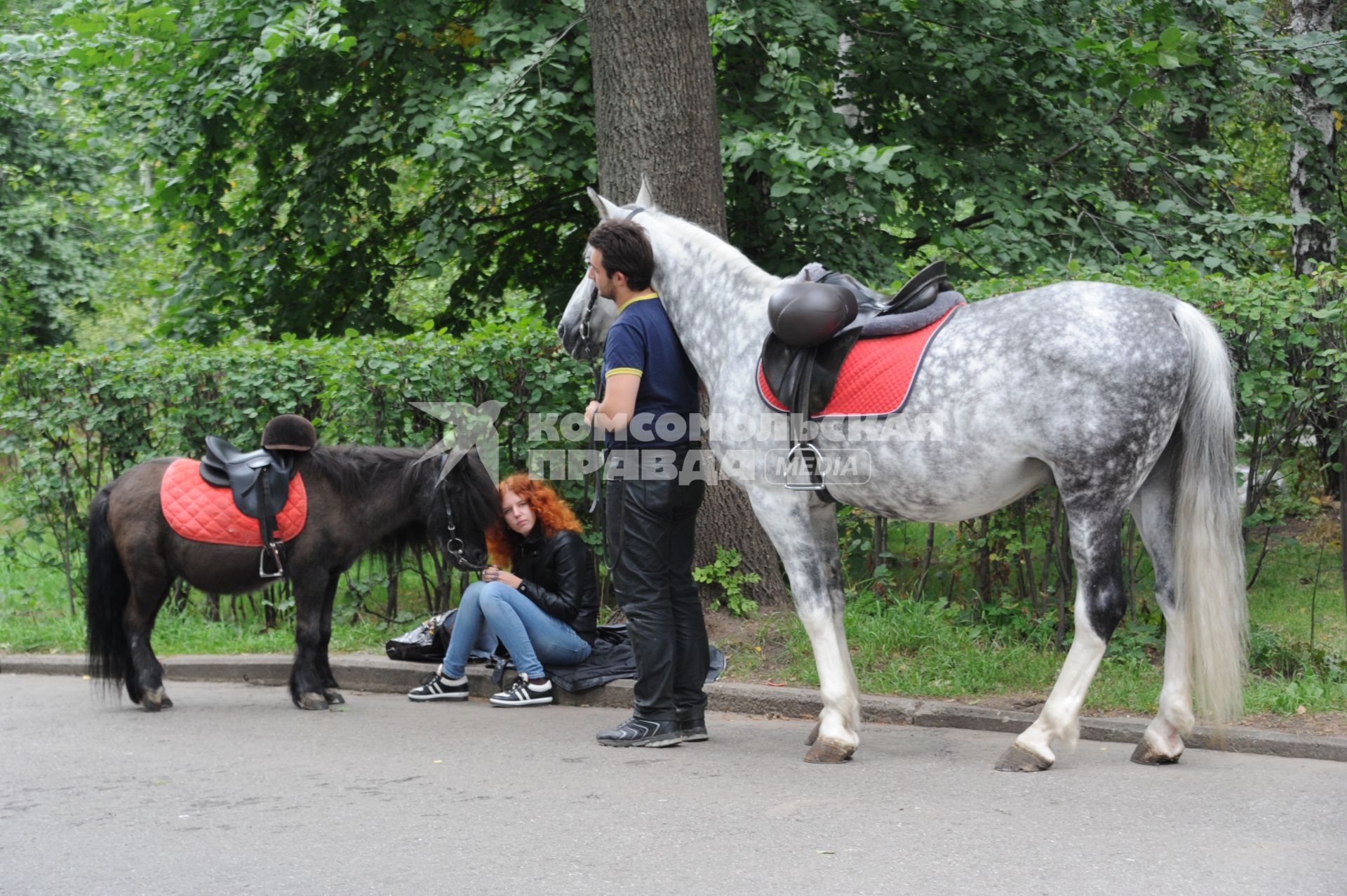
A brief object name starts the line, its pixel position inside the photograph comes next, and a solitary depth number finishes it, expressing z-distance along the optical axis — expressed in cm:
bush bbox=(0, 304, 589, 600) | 805
